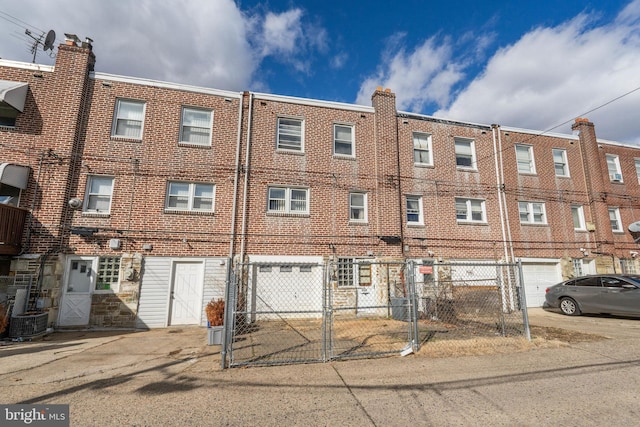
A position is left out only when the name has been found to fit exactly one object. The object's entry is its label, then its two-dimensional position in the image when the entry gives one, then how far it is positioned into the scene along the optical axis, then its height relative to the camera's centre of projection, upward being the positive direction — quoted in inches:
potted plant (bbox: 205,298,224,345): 290.4 -57.2
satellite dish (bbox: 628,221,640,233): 596.0 +77.9
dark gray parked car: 387.2 -37.8
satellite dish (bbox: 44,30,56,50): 430.9 +312.8
